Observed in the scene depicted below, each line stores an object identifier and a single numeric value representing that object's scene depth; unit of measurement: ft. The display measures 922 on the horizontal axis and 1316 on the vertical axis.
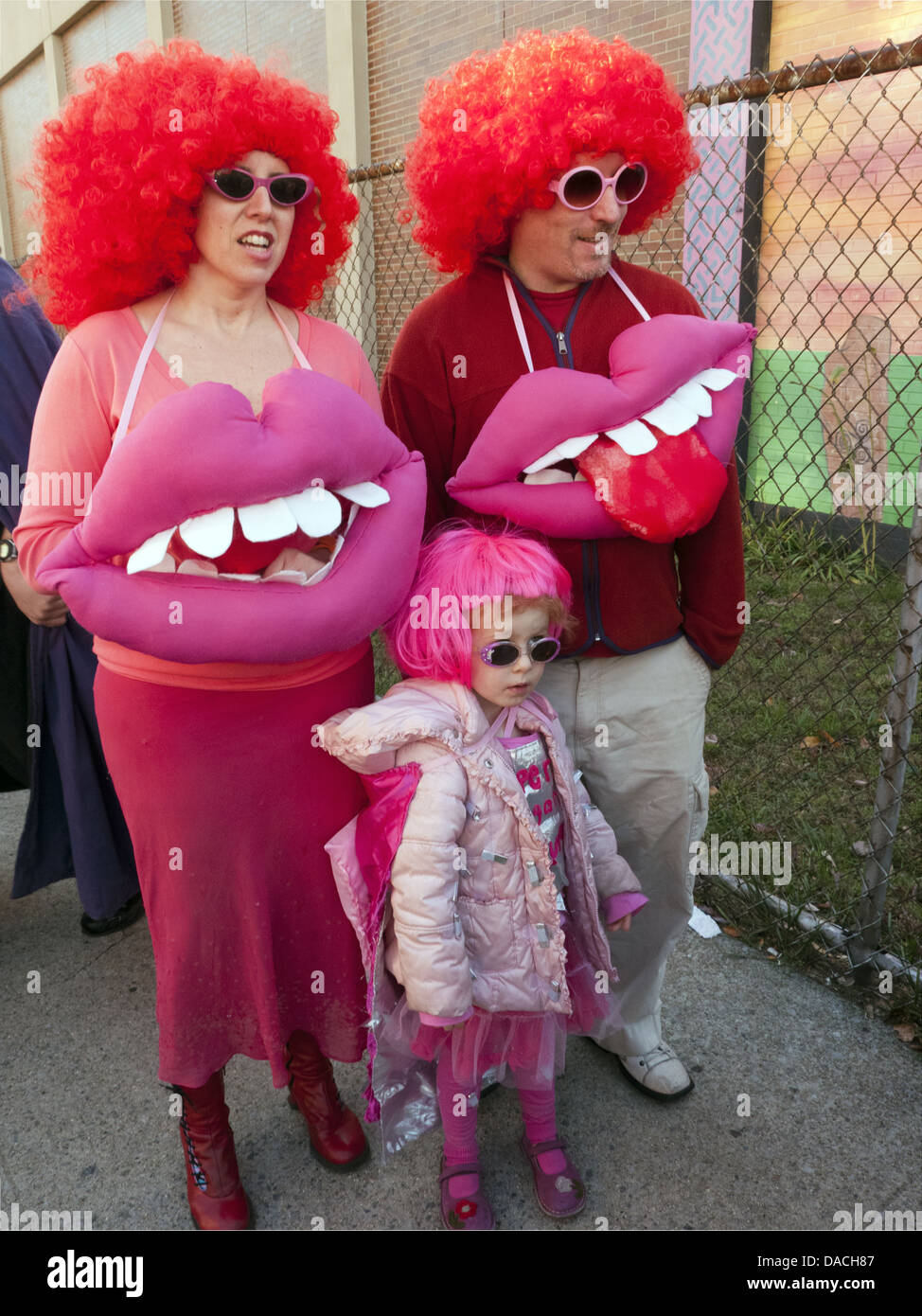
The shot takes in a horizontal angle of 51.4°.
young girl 5.61
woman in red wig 4.93
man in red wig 6.00
